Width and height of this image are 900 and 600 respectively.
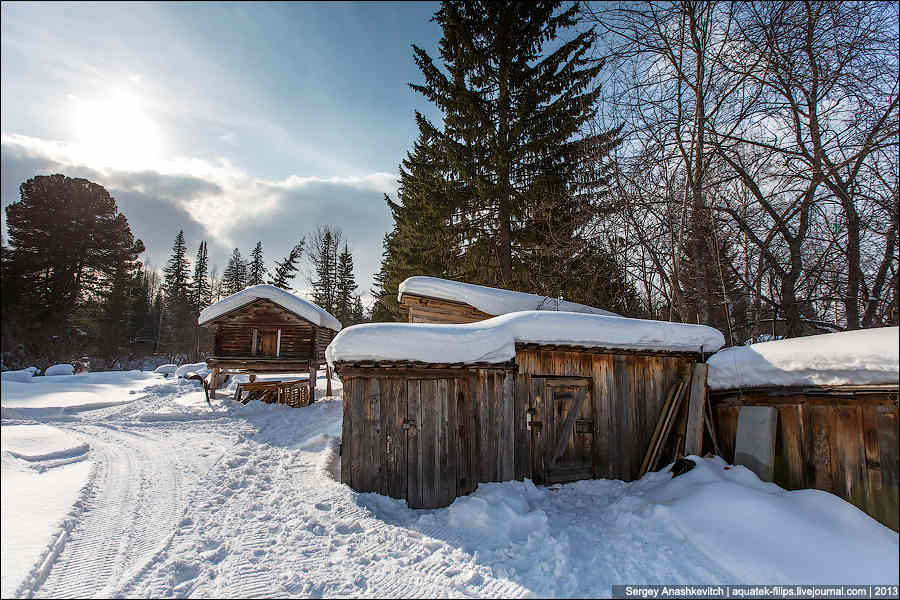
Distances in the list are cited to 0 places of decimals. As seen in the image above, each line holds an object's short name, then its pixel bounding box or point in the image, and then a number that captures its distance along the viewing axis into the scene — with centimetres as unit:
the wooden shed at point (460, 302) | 1077
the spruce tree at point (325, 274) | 3709
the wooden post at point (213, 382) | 1537
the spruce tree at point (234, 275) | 3751
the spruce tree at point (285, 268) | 3169
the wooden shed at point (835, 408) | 477
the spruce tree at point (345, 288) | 3731
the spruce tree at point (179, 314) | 3409
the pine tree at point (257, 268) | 3566
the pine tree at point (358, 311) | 3884
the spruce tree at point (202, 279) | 3959
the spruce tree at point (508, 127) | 1554
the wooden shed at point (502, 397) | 619
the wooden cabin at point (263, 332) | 1492
